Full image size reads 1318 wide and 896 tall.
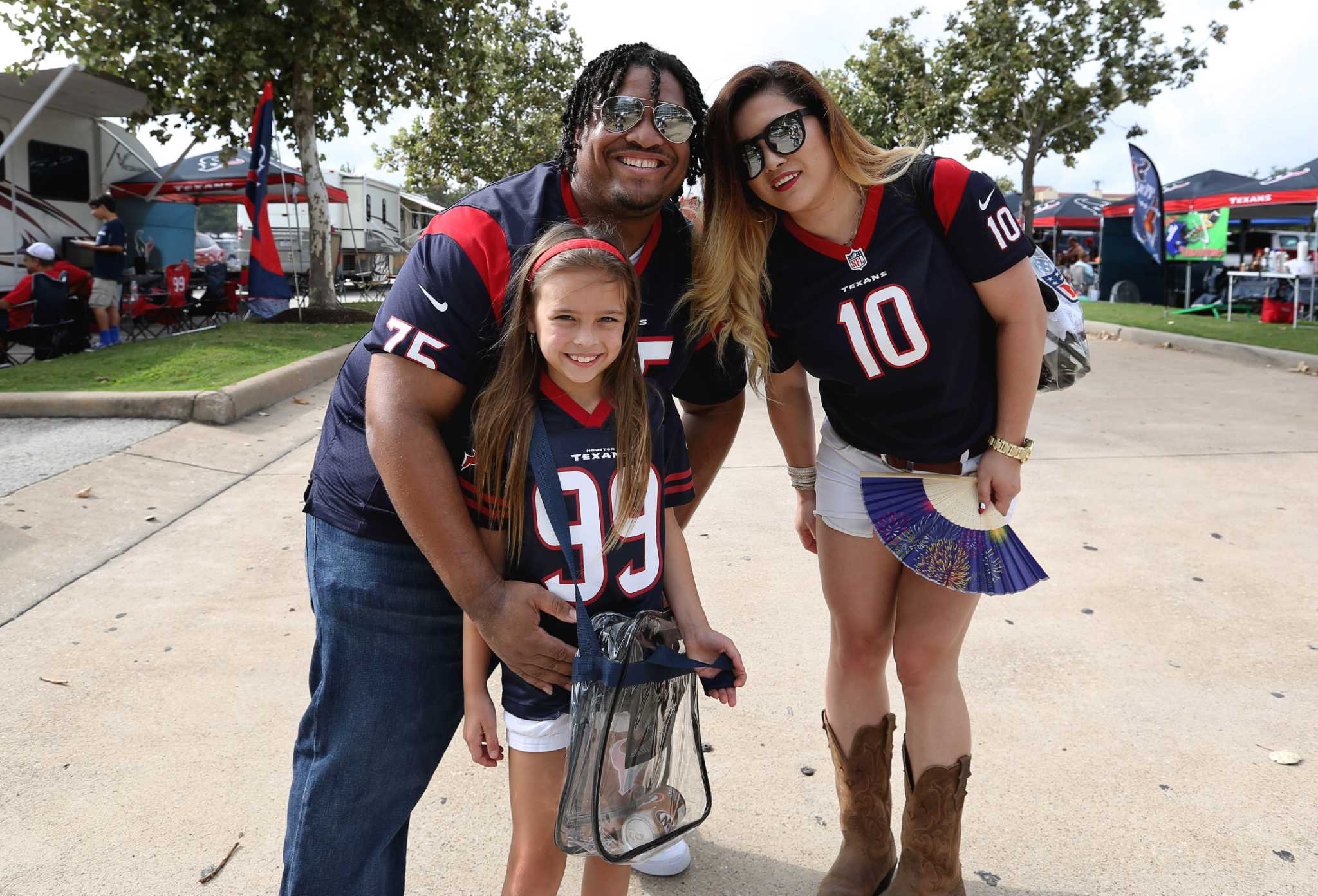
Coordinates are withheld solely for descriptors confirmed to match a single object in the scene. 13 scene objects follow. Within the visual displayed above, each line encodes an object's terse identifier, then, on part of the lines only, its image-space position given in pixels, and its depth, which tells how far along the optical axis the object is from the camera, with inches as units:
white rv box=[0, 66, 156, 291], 487.5
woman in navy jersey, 83.7
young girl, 70.4
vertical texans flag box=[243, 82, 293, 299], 476.7
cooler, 592.4
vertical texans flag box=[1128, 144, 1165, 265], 620.7
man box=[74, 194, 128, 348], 443.2
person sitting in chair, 401.4
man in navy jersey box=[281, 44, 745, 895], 68.2
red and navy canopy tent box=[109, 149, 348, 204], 655.1
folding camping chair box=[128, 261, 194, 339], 504.4
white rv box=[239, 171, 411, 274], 1039.0
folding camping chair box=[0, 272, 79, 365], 396.8
